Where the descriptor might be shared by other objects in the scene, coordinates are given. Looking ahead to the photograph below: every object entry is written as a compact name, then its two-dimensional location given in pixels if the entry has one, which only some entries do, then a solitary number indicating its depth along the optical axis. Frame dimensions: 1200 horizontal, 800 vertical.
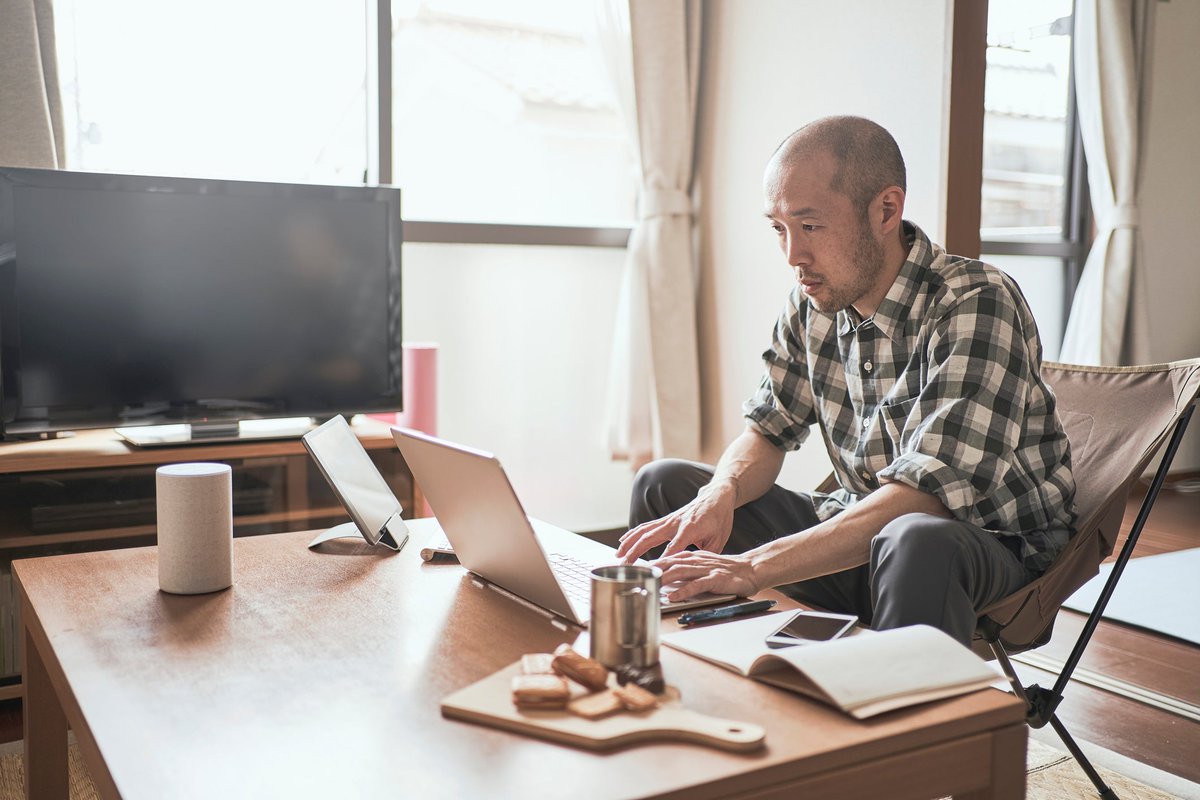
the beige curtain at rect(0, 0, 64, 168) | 2.44
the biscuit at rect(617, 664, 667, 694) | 0.95
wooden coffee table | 0.82
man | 1.38
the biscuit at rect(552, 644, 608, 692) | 0.95
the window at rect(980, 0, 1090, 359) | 4.48
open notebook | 0.93
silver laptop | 1.19
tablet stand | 1.59
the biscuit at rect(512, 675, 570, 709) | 0.91
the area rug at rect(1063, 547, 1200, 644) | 2.70
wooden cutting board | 0.86
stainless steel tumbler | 0.99
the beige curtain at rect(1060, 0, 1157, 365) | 4.42
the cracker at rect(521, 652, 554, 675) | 0.97
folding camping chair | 1.55
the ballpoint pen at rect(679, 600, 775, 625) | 1.21
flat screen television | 2.33
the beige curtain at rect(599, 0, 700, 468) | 3.36
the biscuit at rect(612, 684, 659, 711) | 0.91
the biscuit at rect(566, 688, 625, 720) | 0.90
